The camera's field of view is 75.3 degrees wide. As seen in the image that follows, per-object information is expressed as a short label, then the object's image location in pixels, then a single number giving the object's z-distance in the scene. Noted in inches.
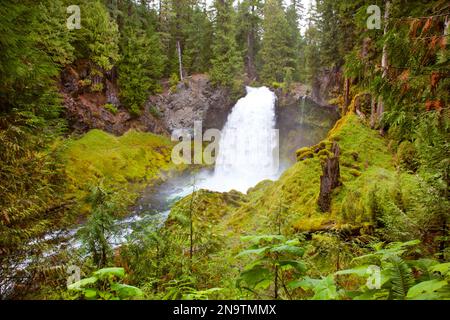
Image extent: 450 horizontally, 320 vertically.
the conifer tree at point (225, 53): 1214.9
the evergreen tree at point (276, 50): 1375.5
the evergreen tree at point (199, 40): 1344.7
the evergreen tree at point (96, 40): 895.1
